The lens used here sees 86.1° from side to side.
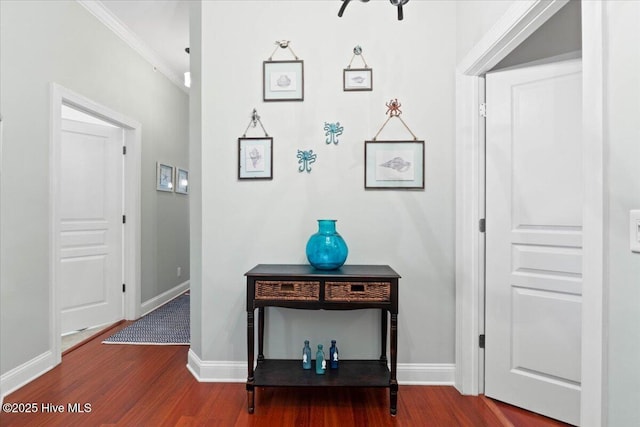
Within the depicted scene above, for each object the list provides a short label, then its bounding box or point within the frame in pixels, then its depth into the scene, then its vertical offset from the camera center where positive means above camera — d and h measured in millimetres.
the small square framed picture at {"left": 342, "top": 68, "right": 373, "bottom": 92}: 2307 +893
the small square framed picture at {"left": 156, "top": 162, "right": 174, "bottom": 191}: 4016 +413
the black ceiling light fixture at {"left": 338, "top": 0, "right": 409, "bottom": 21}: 1559 +954
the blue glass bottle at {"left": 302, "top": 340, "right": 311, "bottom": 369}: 2123 -911
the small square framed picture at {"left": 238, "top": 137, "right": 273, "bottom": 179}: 2318 +360
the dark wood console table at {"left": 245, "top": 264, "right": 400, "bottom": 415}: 1922 -490
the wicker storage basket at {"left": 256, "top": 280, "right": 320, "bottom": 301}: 1953 -452
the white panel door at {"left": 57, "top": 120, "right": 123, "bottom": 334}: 3182 -135
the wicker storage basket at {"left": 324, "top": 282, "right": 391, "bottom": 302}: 1926 -450
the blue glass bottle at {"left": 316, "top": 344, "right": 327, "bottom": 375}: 2062 -916
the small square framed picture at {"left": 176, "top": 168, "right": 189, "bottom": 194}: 4570 +412
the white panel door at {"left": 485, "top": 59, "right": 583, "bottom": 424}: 1825 -148
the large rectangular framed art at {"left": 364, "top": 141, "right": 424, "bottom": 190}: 2301 +312
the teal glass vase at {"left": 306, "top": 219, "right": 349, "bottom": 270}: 2049 -222
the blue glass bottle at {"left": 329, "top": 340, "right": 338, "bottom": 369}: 2145 -909
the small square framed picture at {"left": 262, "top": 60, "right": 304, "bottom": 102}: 2318 +895
